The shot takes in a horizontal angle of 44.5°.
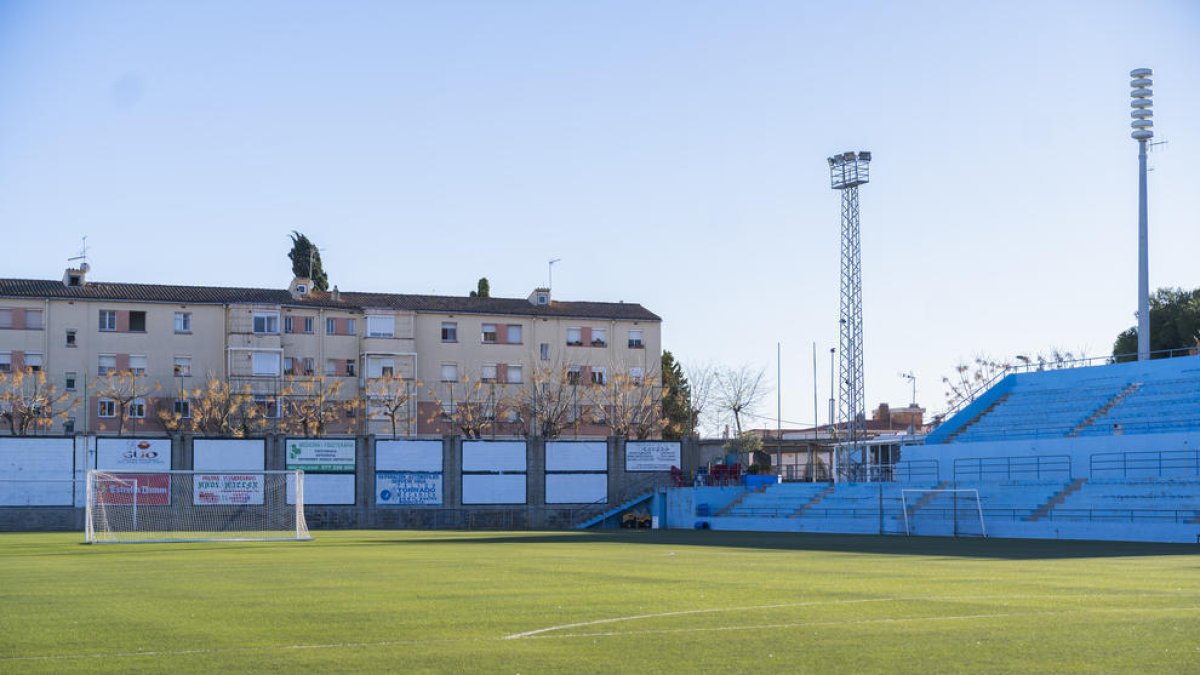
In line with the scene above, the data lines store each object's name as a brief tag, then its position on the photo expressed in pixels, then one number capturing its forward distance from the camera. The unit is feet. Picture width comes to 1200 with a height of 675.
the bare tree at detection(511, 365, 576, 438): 293.20
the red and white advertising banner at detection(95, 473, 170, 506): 197.26
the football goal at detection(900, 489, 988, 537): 158.92
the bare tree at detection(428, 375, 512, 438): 297.94
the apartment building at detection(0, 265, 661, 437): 278.67
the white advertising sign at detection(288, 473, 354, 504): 212.64
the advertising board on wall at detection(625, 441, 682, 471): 230.68
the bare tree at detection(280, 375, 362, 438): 276.62
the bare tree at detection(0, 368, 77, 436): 256.11
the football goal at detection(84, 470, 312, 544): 191.01
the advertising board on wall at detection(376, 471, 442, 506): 216.95
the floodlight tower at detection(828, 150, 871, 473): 217.97
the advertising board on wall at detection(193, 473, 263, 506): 205.67
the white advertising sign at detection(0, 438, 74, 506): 197.47
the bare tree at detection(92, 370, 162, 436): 271.69
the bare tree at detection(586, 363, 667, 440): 301.22
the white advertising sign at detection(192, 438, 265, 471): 208.74
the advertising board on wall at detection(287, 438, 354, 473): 213.87
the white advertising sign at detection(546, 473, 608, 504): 225.76
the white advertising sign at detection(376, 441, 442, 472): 217.36
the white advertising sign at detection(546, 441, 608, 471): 226.58
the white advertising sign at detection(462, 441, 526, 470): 222.28
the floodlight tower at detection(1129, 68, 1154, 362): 191.93
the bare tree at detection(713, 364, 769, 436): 383.24
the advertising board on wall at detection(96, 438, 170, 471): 202.59
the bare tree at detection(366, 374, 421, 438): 288.30
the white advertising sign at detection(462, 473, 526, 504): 222.07
